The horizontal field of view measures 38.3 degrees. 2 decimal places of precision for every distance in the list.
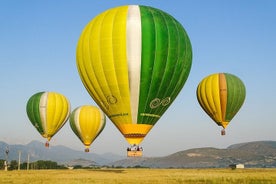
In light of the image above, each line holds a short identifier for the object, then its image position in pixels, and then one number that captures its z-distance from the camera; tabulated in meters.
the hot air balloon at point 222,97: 76.31
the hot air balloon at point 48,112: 84.62
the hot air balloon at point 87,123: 91.56
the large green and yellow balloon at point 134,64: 43.69
